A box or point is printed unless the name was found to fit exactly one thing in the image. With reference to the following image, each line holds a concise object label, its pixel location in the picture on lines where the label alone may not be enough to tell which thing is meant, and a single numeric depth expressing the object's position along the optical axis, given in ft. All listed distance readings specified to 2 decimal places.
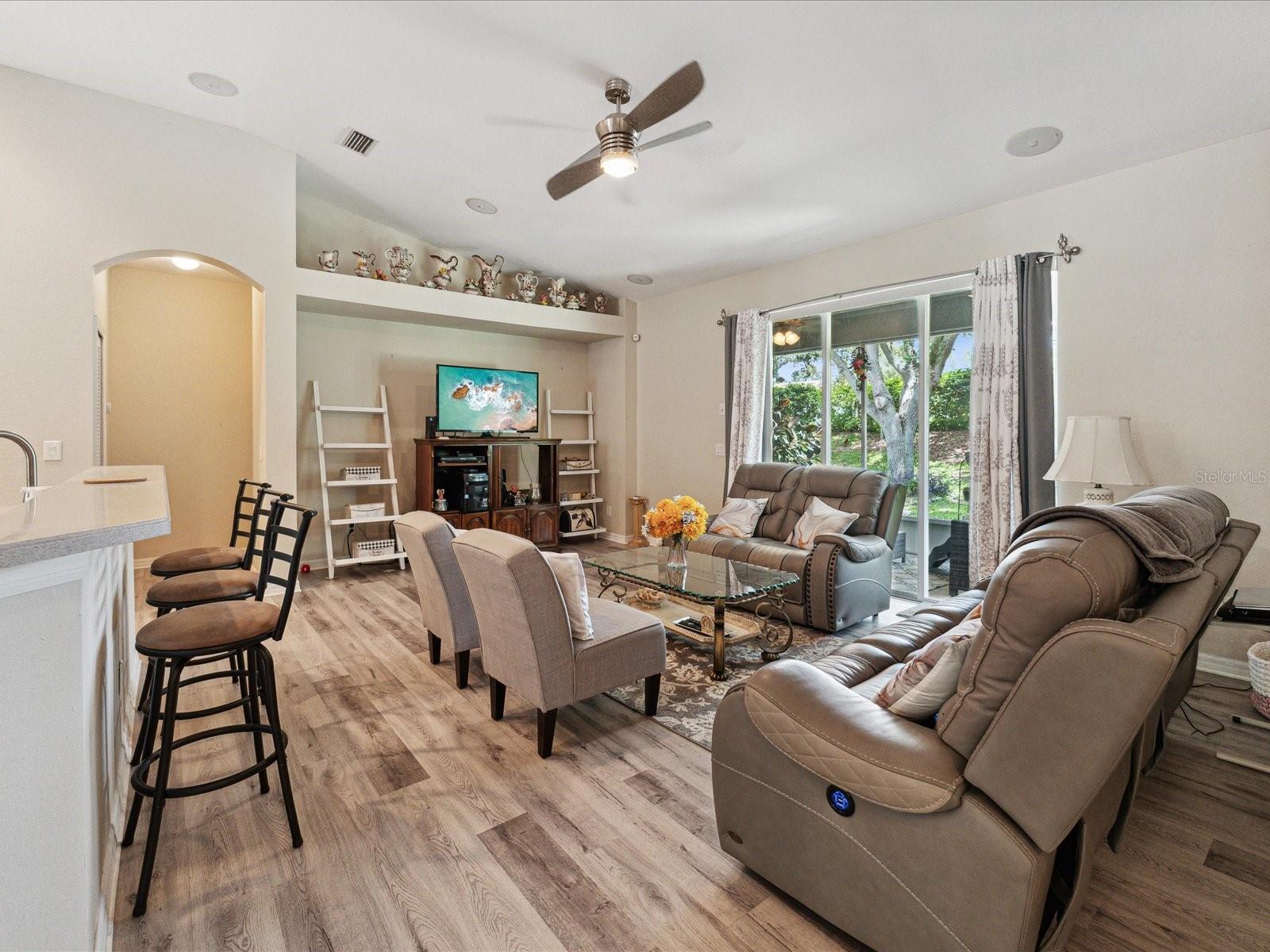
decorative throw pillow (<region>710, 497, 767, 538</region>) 15.45
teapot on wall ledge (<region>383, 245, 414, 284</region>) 18.21
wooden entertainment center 19.39
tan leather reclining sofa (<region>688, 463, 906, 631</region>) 12.50
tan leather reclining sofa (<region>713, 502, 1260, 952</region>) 3.65
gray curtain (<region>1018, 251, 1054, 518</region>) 12.37
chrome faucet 6.18
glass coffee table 10.21
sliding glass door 14.74
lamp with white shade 10.44
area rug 8.96
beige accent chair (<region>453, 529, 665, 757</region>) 7.39
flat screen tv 20.03
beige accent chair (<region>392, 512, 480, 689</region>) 9.59
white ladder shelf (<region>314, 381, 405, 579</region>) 17.70
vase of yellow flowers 11.48
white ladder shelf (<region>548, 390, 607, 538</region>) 23.07
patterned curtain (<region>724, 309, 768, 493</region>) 18.16
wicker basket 7.82
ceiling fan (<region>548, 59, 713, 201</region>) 7.83
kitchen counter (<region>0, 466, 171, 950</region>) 3.54
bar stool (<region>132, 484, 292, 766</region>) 7.41
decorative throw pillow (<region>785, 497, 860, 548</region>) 13.85
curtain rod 12.09
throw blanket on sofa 4.29
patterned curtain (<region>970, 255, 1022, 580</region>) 12.77
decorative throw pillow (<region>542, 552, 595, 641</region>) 7.95
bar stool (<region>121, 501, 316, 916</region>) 5.61
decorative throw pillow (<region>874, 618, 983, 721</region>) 4.71
